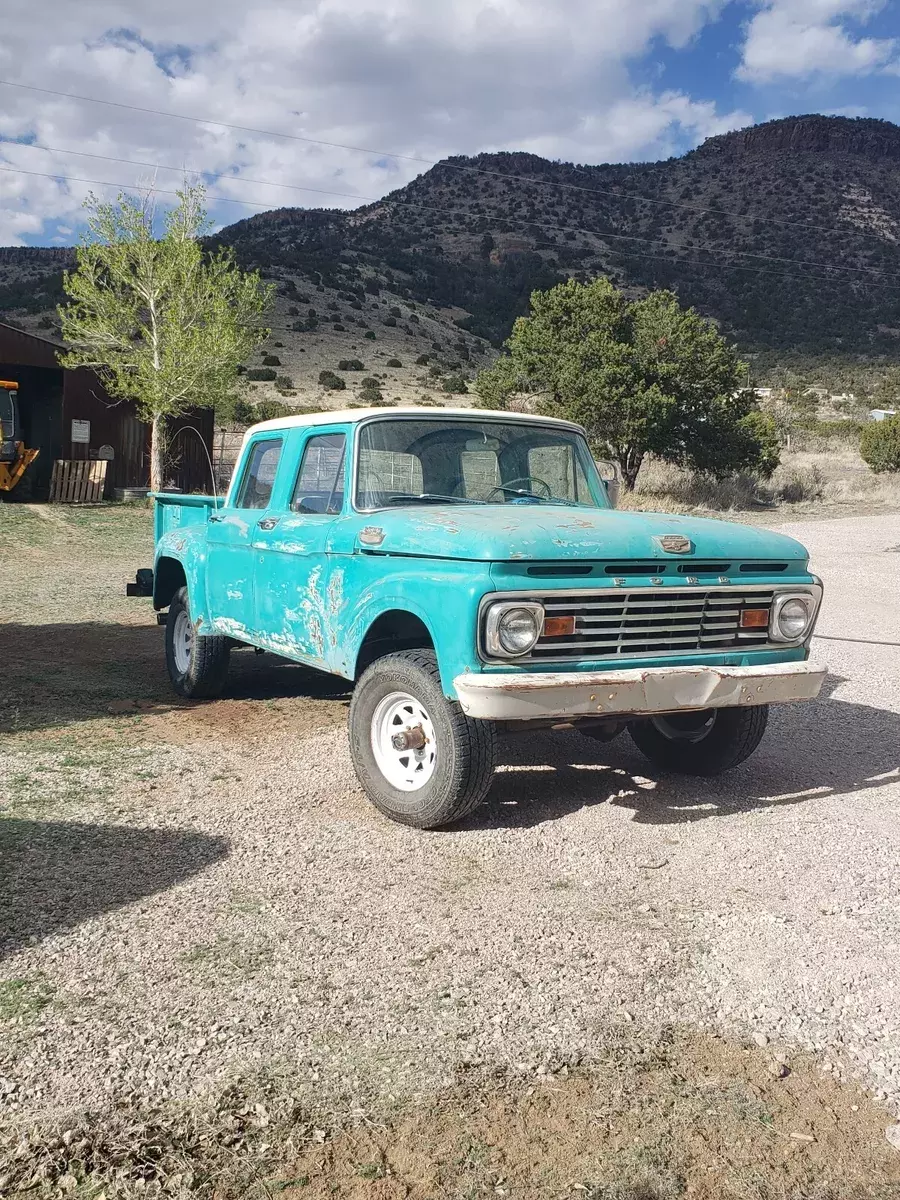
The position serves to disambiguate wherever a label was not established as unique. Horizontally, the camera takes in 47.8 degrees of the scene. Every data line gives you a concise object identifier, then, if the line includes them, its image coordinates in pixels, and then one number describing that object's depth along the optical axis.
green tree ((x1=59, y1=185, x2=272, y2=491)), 25.67
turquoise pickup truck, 4.30
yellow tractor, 20.89
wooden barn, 25.62
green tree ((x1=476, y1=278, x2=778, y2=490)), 27.58
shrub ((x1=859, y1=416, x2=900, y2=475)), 35.53
